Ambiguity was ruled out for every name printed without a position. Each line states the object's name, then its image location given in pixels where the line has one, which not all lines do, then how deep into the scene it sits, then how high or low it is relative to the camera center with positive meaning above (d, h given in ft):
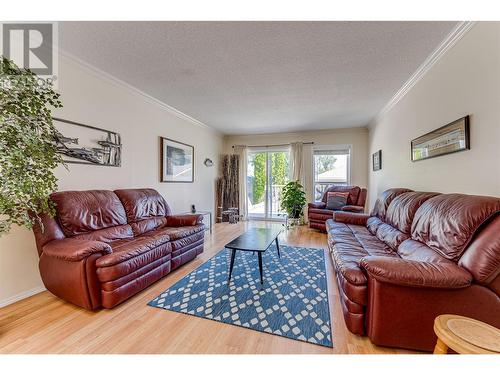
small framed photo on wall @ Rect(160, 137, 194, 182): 12.30 +1.68
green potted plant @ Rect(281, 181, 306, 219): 16.31 -0.99
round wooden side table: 2.75 -2.07
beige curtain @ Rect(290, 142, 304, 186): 18.16 +2.11
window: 17.76 +1.70
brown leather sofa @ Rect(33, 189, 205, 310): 5.72 -1.92
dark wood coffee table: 7.45 -2.15
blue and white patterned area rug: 5.32 -3.45
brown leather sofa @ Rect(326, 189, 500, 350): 4.01 -1.92
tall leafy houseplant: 4.31 +0.96
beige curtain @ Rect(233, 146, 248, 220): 19.63 +1.15
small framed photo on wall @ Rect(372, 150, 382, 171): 13.73 +1.87
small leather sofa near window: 14.51 -1.39
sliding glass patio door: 19.49 +0.69
